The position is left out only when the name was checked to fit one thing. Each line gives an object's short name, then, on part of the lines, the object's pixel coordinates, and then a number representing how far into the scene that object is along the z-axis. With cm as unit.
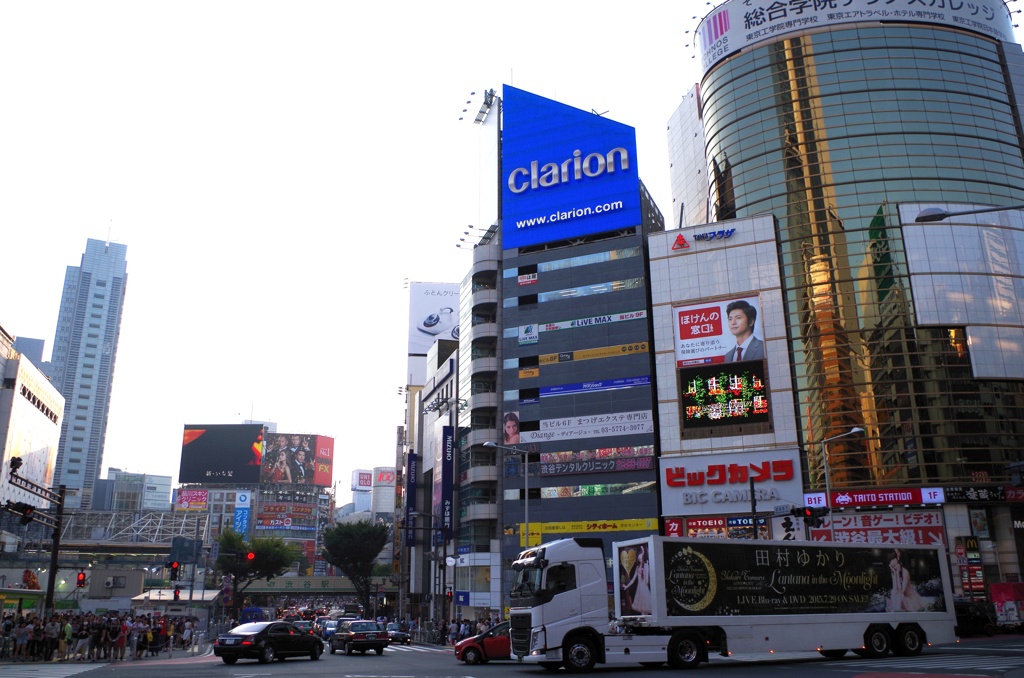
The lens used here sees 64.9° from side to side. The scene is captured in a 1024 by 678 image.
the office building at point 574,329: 6562
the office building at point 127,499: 19844
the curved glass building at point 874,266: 5703
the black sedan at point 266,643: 2733
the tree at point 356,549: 10094
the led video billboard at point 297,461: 15412
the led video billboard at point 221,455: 13675
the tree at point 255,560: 10025
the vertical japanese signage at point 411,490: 9112
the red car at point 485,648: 2894
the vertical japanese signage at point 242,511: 13838
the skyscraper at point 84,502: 16662
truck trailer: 2162
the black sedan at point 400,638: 4902
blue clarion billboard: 7231
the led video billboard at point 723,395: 6166
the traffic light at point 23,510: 3136
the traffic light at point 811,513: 3519
